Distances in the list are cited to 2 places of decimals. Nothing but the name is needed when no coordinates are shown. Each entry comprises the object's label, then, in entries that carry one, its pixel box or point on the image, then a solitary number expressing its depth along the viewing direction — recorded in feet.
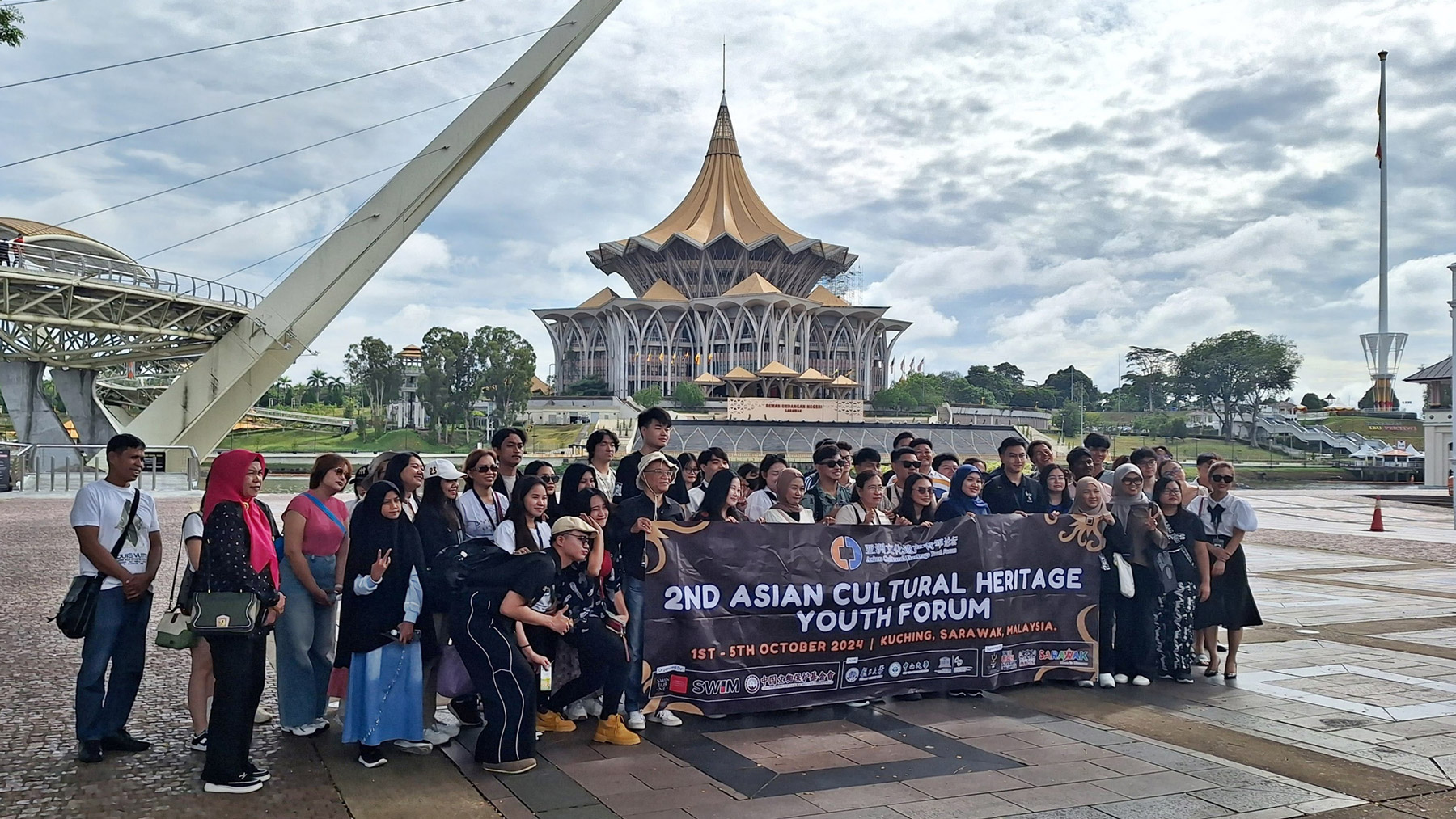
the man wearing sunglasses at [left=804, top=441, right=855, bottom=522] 23.85
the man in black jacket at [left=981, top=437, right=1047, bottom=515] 25.82
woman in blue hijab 24.31
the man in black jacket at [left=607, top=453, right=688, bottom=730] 20.45
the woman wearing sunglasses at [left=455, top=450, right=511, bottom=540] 20.36
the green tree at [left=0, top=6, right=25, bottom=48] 30.41
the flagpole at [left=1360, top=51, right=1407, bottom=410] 227.40
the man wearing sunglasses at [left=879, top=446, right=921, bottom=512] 26.58
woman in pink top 18.81
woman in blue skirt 17.72
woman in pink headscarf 16.16
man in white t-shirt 17.39
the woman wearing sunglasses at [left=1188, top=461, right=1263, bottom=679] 25.25
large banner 20.76
